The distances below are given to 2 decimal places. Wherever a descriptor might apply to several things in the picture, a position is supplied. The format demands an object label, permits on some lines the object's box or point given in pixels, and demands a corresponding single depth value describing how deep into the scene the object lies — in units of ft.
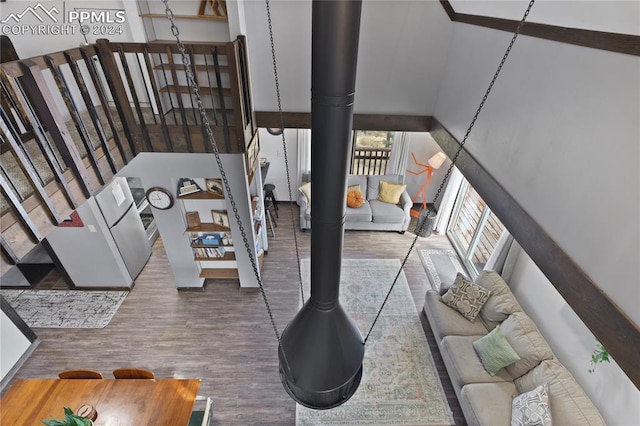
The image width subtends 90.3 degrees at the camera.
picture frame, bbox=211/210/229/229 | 14.47
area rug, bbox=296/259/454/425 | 11.73
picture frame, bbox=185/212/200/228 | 14.64
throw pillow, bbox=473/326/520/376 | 11.37
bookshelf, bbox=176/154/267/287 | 13.62
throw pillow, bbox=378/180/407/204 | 21.25
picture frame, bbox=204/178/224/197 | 13.53
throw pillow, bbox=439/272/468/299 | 14.20
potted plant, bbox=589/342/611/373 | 9.18
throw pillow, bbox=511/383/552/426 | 9.49
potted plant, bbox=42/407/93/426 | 7.76
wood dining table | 9.32
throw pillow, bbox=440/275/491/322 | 13.50
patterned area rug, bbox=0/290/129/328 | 14.53
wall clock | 13.25
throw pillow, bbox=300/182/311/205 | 20.49
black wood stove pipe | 3.51
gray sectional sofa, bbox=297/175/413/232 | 20.39
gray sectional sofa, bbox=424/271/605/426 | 9.79
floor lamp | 19.81
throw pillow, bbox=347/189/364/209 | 20.66
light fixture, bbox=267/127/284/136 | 20.13
